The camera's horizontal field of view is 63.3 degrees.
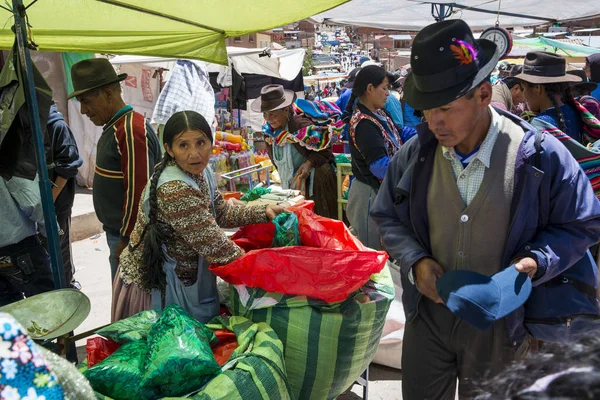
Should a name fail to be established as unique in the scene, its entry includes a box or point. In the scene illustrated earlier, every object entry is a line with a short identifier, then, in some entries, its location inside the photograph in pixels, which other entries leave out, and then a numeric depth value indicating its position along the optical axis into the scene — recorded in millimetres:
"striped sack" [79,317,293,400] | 1694
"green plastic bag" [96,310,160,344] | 1920
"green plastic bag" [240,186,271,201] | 2947
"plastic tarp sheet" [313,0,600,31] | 5527
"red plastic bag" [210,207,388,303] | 2066
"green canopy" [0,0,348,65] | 2465
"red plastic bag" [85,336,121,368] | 1939
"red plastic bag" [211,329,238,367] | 1954
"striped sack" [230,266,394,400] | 2096
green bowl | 1801
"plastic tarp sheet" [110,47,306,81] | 9836
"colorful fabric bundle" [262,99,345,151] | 4535
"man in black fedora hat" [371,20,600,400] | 1681
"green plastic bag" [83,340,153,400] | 1653
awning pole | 1971
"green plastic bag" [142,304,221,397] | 1651
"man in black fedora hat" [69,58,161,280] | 2926
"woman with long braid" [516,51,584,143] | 3082
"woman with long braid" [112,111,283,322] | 2148
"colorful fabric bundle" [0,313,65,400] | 842
